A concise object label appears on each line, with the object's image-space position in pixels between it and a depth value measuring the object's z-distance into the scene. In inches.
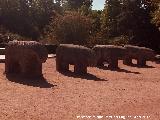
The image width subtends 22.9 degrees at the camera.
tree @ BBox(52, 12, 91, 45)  1307.8
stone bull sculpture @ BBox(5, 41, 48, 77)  609.3
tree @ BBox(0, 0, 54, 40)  1831.9
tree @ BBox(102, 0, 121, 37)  1588.8
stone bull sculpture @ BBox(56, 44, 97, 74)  712.4
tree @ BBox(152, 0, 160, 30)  1129.8
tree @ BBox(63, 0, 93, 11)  2614.2
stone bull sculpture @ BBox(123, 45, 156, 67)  1018.1
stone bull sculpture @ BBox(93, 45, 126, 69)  896.3
